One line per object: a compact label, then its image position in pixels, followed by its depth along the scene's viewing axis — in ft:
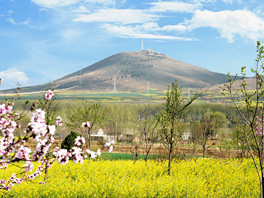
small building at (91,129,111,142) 196.08
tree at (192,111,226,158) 79.30
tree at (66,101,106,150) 65.46
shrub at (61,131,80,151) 79.89
